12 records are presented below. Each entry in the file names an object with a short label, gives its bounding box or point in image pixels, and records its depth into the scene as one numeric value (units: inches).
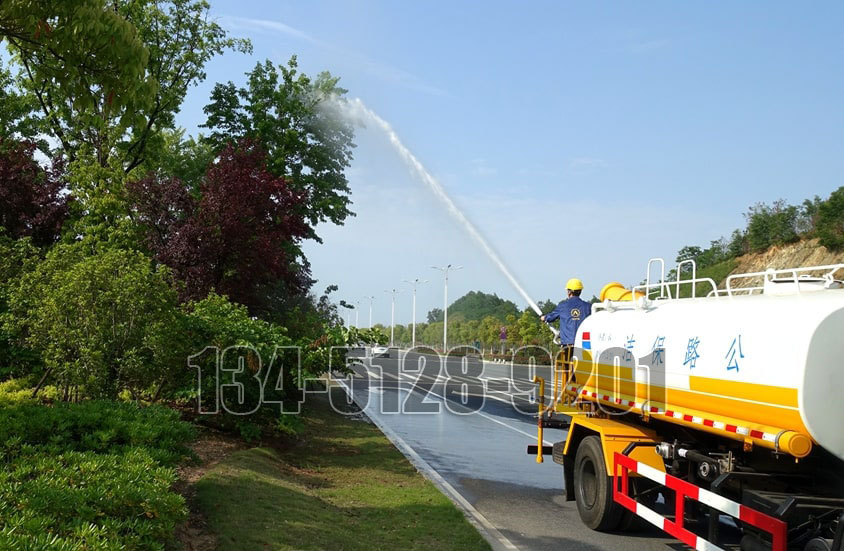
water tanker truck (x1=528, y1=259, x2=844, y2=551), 230.7
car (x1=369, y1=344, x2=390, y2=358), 2687.3
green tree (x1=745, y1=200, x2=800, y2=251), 1781.5
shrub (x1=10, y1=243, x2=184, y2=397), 441.1
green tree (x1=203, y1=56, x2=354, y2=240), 1019.9
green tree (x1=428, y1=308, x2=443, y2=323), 7077.3
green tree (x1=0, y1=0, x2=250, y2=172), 278.2
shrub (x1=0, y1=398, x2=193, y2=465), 287.7
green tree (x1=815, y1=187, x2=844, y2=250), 1590.8
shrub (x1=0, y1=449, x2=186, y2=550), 184.1
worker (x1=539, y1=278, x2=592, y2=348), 426.0
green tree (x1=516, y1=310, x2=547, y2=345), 2511.1
